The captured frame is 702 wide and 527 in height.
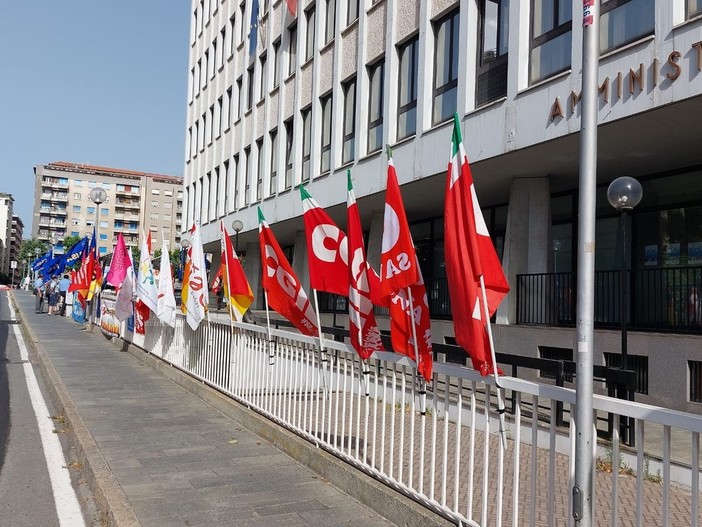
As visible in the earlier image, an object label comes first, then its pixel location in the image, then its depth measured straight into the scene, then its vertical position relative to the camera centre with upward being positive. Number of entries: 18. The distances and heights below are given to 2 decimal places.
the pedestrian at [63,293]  33.66 -0.17
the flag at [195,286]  10.05 +0.10
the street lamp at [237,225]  22.48 +2.30
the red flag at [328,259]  5.92 +0.33
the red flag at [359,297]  5.57 +0.00
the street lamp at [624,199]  7.68 +1.20
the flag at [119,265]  16.55 +0.65
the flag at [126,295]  16.03 -0.09
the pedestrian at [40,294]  35.92 -0.27
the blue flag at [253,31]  27.44 +10.83
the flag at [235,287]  8.92 +0.09
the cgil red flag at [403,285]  4.70 +0.09
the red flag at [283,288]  6.82 +0.07
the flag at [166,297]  12.01 -0.08
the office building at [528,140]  9.77 +2.94
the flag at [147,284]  12.93 +0.15
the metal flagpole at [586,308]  3.24 -0.03
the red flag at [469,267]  3.86 +0.19
